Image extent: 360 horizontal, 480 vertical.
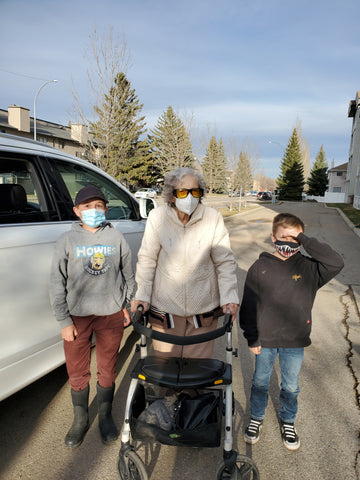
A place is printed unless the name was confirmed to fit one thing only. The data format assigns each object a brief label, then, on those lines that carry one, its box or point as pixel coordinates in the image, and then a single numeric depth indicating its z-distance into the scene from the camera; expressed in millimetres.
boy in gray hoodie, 2303
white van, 2193
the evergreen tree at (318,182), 62975
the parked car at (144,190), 44434
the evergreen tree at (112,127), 11430
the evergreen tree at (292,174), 55219
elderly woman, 2279
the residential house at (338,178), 59050
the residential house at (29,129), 37106
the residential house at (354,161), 34625
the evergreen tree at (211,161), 23469
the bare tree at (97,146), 11094
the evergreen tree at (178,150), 19703
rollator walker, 1810
